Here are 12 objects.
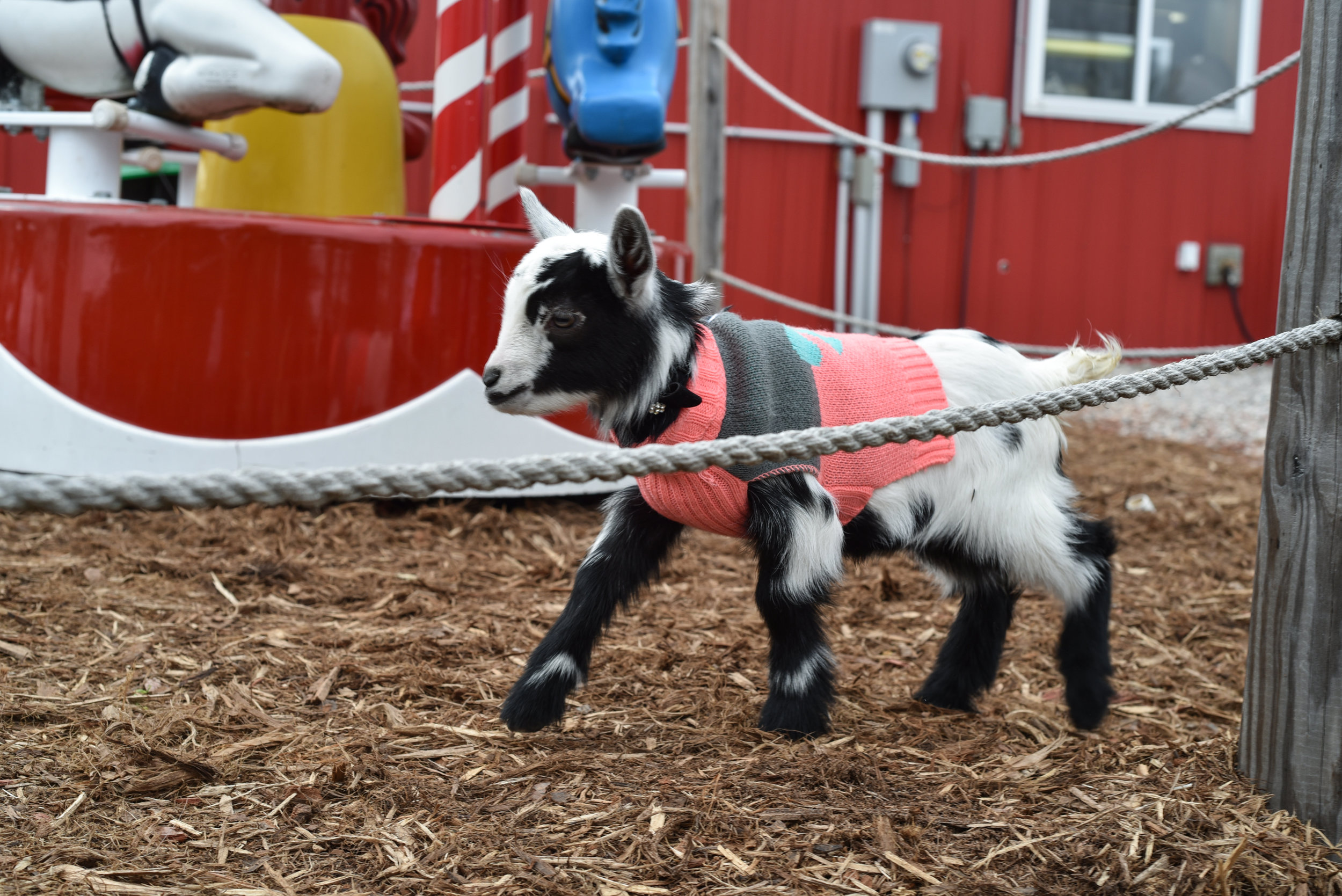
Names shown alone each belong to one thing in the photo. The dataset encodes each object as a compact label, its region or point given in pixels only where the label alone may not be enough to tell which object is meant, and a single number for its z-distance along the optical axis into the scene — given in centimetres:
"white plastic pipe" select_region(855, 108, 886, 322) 809
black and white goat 191
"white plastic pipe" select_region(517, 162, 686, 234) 383
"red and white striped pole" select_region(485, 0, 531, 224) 415
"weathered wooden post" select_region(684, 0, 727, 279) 518
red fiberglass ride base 326
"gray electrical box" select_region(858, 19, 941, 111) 791
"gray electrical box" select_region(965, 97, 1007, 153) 830
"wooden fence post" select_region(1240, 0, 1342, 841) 177
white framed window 858
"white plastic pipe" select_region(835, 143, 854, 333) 820
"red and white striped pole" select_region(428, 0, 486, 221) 391
